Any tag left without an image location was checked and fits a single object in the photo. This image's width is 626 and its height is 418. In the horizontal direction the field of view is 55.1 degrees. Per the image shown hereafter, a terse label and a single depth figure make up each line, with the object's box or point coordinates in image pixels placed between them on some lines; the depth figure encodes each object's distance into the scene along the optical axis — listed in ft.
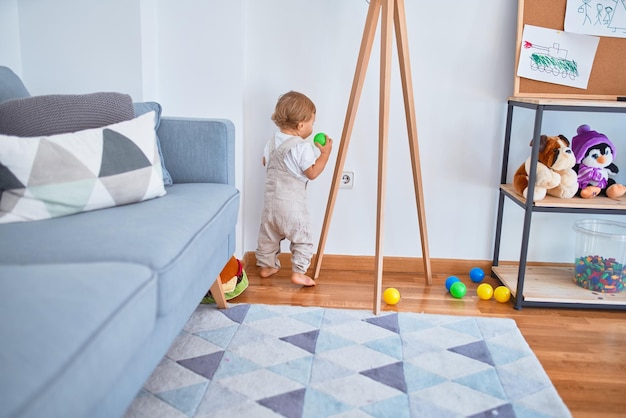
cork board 8.18
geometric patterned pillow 5.23
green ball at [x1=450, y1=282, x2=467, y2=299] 8.17
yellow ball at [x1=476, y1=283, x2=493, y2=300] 8.16
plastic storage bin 8.13
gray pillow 5.74
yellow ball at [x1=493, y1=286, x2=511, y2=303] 8.08
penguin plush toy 8.11
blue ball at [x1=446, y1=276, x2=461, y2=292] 8.36
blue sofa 3.03
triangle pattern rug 5.41
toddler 8.21
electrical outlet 9.05
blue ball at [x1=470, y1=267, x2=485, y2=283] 8.75
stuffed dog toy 7.80
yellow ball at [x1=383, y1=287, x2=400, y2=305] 7.89
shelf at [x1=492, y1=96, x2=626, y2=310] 7.48
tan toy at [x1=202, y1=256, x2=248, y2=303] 7.66
